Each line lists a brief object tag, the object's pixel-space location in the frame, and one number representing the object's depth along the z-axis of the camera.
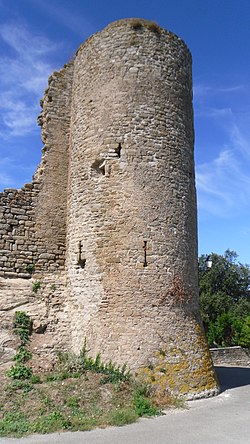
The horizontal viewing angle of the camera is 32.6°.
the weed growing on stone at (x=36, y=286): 11.93
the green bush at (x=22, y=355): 10.75
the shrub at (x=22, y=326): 11.21
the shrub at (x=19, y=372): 10.16
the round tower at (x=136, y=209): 10.46
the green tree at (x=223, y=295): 27.84
